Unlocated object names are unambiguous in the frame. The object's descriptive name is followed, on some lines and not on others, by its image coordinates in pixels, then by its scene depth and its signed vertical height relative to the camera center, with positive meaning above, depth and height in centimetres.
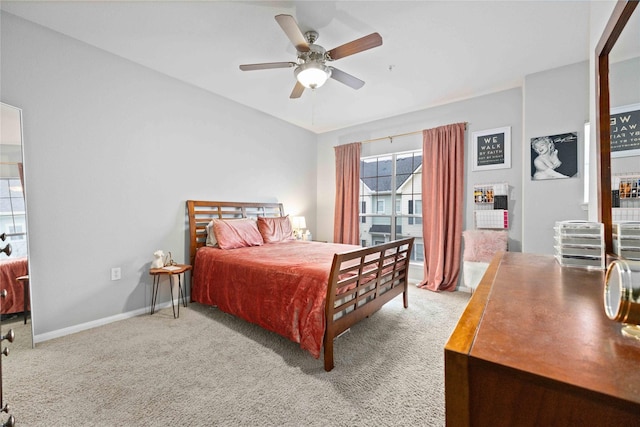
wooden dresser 38 -28
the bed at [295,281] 195 -66
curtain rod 414 +118
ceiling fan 196 +128
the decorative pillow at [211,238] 332 -34
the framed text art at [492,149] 341 +74
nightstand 277 -74
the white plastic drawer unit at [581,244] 109 -19
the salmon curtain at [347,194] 475 +25
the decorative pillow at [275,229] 382 -30
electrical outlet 273 -63
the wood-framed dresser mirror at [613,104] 95 +39
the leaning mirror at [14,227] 207 -8
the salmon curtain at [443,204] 369 +1
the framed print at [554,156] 284 +51
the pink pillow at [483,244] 333 -52
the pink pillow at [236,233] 326 -30
